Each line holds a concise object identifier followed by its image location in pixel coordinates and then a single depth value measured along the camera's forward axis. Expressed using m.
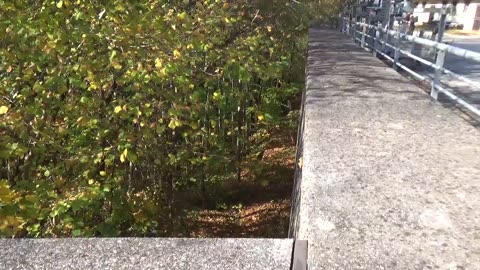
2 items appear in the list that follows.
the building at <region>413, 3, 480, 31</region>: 48.78
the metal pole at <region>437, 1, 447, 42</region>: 7.59
